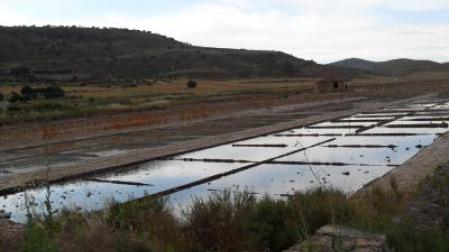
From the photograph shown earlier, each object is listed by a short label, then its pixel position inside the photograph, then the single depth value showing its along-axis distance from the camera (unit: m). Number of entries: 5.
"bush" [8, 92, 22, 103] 41.23
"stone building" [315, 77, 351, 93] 56.50
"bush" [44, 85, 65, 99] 45.12
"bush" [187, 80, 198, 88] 63.38
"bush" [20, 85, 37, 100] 42.10
